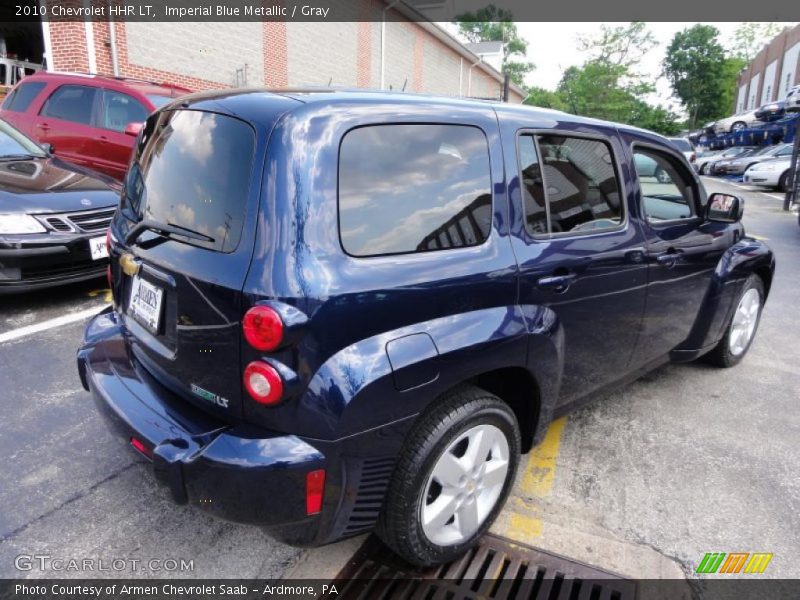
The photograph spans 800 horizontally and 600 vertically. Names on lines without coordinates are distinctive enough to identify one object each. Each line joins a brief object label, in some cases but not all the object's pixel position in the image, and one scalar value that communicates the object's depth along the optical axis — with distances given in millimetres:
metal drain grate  2178
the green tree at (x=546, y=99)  47388
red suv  7156
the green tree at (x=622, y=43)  49656
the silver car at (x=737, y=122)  30805
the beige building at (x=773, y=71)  40156
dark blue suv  1764
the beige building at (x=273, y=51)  10414
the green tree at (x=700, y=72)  65875
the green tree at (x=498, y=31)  61875
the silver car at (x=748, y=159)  20984
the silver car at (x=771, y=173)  18266
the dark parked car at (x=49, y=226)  4445
